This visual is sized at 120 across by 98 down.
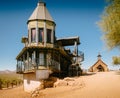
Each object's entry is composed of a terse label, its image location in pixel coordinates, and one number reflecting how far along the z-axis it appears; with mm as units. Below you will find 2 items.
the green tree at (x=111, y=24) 29031
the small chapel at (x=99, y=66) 61844
